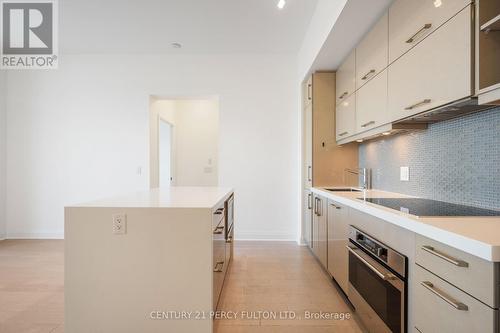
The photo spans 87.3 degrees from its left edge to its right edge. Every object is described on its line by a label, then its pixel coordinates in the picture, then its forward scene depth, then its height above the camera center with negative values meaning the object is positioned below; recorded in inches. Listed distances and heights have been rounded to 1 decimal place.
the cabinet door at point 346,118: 102.7 +20.6
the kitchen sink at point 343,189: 111.3 -10.0
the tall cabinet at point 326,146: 127.0 +9.9
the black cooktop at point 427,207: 51.9 -9.4
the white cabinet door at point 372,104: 78.4 +20.5
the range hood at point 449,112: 51.1 +12.4
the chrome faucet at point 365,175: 110.4 -3.7
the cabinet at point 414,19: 51.7 +32.9
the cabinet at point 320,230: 103.2 -26.9
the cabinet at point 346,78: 102.6 +37.5
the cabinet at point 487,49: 45.1 +20.4
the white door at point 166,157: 208.8 +7.5
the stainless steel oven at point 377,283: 51.8 -26.9
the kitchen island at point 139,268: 60.7 -23.6
